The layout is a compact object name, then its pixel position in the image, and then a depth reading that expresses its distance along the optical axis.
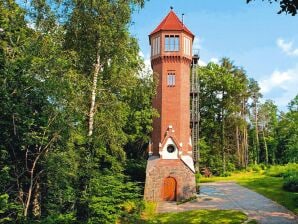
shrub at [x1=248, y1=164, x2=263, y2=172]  30.99
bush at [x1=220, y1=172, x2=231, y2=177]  29.28
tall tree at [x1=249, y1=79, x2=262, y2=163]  38.53
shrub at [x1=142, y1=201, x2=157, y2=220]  14.86
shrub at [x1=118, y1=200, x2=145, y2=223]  14.24
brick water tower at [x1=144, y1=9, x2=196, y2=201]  17.84
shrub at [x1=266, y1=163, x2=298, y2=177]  24.14
